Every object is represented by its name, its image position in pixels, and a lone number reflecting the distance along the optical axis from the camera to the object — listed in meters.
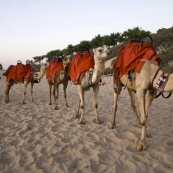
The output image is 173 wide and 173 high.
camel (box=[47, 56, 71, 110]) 7.73
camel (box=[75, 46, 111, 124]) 4.97
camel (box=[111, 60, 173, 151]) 3.95
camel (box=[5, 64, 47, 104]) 10.28
